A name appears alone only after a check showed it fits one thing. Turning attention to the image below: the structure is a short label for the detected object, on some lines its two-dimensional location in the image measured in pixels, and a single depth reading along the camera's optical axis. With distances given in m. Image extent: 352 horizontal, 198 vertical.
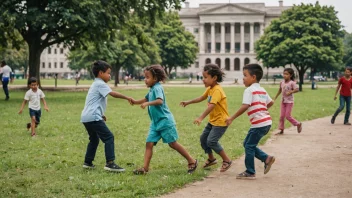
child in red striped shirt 7.09
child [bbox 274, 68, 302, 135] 12.29
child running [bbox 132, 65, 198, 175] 7.21
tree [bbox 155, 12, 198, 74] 72.12
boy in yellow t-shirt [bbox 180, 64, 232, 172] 7.42
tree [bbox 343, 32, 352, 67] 82.62
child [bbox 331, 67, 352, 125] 14.79
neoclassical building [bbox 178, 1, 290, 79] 105.19
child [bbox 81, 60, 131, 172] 7.40
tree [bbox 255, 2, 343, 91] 49.78
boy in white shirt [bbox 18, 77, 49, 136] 11.38
